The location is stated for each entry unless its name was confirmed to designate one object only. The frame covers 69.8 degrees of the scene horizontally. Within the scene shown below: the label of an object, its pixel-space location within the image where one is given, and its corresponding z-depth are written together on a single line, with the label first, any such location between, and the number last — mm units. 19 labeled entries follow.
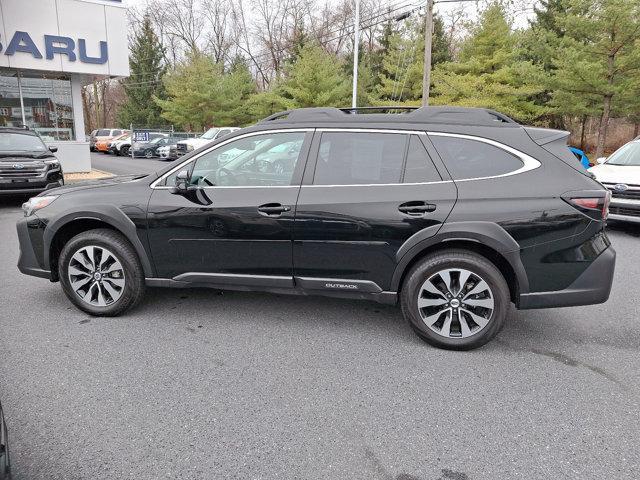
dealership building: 13602
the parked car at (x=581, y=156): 10364
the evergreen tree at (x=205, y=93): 34125
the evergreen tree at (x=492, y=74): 21625
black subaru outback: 3332
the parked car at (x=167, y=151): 25150
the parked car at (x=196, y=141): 22922
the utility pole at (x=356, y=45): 21467
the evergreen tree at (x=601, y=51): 17203
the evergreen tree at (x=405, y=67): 27234
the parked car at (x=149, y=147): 27138
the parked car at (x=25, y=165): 9219
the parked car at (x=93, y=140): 32691
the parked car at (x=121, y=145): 29109
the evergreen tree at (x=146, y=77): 45562
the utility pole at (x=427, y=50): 18531
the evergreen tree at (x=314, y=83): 27438
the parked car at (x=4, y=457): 1661
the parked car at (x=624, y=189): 7480
